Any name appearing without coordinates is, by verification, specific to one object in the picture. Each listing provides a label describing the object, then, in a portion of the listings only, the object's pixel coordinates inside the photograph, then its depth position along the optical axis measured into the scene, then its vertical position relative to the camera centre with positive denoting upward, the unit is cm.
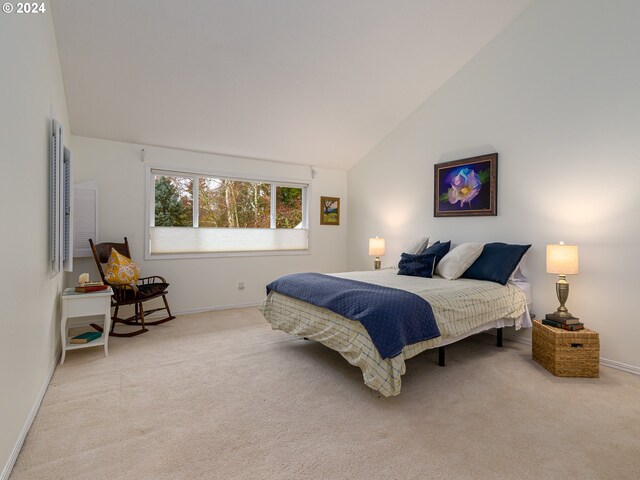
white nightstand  279 -62
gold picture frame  564 +45
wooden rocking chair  353 -61
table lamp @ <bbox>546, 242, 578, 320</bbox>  284 -21
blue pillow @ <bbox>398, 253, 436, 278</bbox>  364 -29
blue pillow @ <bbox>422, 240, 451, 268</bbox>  378 -13
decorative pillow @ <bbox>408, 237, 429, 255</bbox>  416 -10
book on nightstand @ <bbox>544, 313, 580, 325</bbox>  270 -64
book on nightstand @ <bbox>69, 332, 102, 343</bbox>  292 -90
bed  216 -65
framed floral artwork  375 +61
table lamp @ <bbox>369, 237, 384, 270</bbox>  488 -15
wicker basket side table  261 -87
